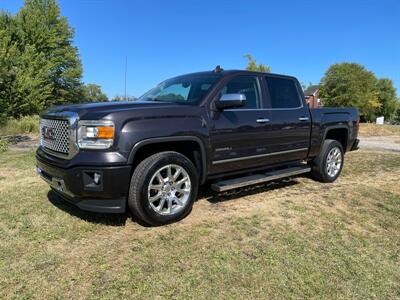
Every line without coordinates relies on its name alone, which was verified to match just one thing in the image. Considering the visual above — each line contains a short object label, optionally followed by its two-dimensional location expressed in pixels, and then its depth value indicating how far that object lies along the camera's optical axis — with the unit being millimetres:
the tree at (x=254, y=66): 25242
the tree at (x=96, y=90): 83475
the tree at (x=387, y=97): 70938
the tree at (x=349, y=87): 46781
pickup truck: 3719
